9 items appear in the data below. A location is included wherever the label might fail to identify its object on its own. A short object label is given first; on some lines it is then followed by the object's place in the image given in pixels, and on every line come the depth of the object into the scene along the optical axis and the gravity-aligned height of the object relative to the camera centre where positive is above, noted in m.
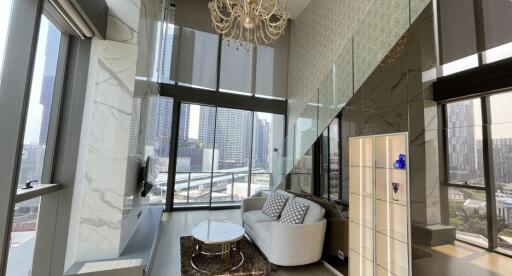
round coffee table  2.95 -1.32
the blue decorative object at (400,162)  2.44 +0.02
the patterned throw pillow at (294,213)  3.14 -0.79
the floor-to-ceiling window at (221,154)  5.74 +0.06
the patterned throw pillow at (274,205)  3.76 -0.81
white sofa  2.82 -1.07
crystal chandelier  2.37 +1.61
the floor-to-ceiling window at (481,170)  1.76 -0.02
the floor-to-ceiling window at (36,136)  1.53 +0.09
